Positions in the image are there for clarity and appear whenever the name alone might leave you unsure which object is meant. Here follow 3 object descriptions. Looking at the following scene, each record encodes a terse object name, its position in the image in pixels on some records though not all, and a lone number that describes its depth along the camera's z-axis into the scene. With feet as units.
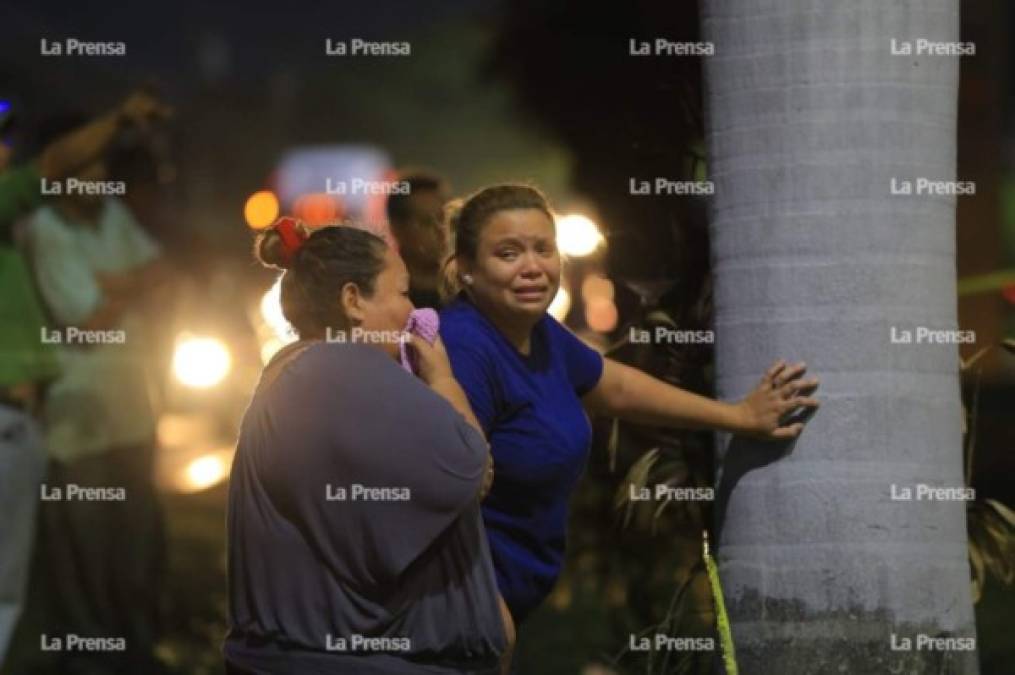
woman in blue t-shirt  39.81
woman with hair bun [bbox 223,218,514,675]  35.35
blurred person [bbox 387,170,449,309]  48.14
